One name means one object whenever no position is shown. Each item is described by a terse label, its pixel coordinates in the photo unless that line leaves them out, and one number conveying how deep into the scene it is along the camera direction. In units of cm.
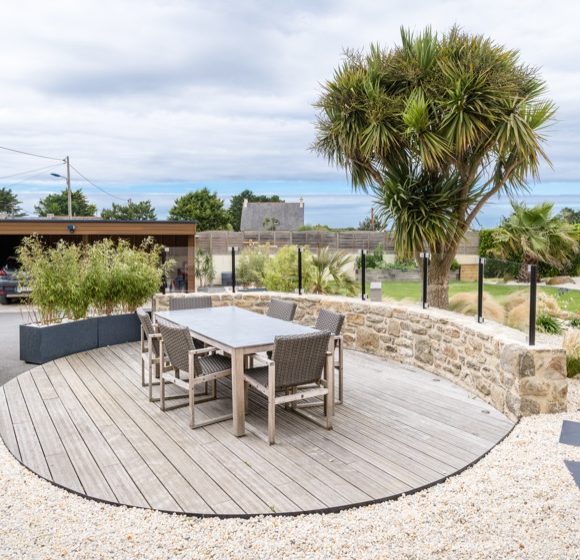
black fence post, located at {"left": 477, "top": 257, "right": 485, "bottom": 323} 541
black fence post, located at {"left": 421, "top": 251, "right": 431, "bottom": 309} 621
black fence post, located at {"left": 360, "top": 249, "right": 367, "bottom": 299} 700
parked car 1273
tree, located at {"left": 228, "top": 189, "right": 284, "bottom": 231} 5585
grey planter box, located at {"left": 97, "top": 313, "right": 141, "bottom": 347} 708
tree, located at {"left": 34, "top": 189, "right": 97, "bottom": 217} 4862
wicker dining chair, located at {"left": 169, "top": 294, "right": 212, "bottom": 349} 623
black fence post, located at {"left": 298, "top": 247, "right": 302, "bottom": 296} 789
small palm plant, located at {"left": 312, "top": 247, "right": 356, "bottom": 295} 796
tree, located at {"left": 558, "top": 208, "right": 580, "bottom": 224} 3195
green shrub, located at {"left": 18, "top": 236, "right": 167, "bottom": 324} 648
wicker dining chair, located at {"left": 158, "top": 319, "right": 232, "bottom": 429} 410
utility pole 2962
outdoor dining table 393
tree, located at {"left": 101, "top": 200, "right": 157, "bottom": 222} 5272
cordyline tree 779
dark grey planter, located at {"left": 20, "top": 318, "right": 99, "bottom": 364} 629
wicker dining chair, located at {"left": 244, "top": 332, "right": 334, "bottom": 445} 375
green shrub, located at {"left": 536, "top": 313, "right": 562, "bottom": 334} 634
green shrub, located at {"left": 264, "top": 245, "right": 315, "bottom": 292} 818
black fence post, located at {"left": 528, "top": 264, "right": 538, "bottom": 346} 455
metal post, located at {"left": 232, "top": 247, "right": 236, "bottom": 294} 835
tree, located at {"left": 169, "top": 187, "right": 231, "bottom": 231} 4266
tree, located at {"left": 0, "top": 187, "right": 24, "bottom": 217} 5388
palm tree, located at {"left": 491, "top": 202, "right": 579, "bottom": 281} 1041
